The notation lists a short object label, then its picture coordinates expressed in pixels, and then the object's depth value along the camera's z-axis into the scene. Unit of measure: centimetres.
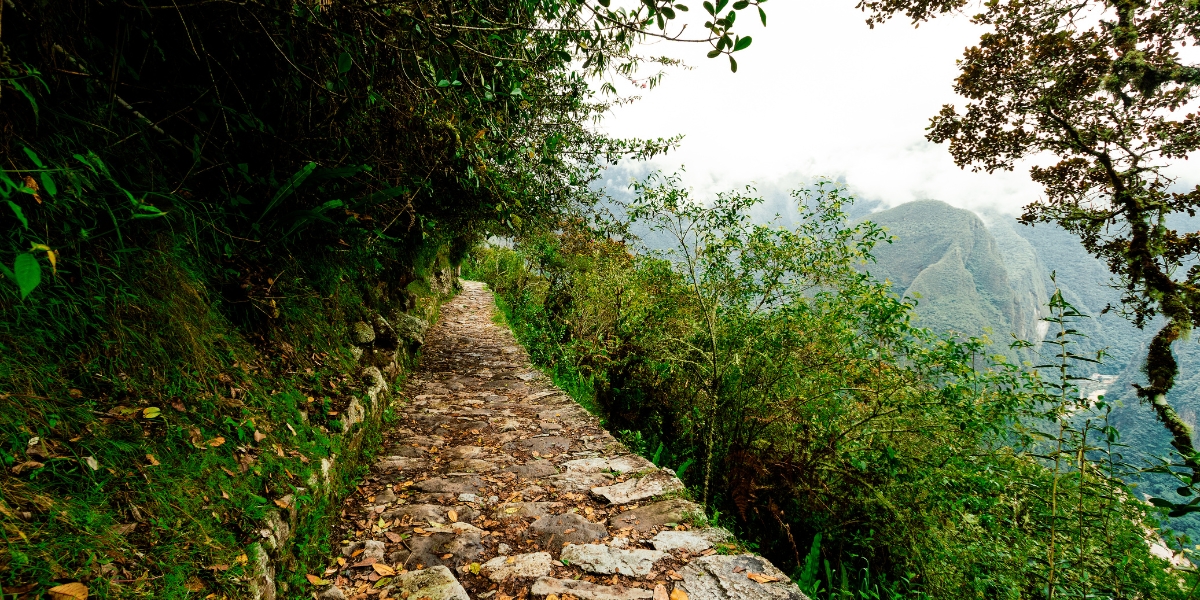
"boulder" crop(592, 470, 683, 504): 298
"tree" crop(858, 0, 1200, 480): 593
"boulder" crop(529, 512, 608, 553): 249
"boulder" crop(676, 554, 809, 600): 204
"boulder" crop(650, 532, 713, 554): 241
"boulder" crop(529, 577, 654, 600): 203
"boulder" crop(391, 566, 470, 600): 197
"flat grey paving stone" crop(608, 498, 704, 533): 266
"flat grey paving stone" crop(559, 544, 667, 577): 223
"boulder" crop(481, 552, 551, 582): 218
